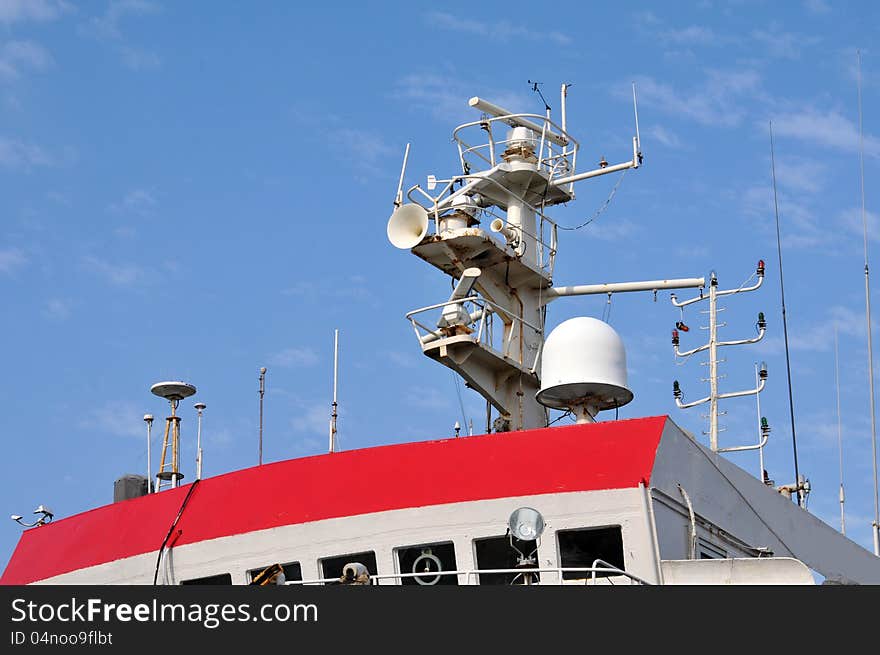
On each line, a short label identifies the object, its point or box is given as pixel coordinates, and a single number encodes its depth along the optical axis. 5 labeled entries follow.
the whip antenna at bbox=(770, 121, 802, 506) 29.06
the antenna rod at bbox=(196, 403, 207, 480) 27.03
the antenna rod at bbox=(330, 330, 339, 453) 28.16
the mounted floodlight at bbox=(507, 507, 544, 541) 19.23
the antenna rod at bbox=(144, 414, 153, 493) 27.52
